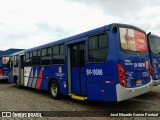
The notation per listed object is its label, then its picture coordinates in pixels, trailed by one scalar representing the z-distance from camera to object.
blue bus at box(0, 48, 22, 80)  20.74
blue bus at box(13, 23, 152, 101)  7.04
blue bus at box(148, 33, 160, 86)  10.38
